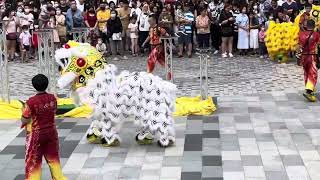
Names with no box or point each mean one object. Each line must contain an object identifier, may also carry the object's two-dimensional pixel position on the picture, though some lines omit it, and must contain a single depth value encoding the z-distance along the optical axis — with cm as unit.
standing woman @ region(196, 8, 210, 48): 1745
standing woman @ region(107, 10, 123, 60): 1767
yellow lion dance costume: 1641
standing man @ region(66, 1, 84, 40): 1770
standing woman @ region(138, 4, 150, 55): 1784
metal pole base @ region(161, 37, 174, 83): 1205
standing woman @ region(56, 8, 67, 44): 1761
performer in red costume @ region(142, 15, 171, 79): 1352
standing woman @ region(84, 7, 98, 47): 1755
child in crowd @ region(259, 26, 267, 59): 1724
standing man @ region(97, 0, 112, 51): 1775
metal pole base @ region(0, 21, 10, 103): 1184
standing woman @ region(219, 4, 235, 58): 1739
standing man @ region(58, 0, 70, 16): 1840
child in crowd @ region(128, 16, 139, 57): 1795
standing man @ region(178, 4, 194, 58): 1761
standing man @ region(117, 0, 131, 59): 1838
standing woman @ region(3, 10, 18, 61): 1748
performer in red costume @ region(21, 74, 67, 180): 722
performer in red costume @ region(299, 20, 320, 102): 1171
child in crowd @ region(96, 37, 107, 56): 1663
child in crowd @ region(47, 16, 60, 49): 1727
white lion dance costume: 904
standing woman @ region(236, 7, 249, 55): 1741
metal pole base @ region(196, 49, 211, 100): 1158
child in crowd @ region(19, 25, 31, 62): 1753
